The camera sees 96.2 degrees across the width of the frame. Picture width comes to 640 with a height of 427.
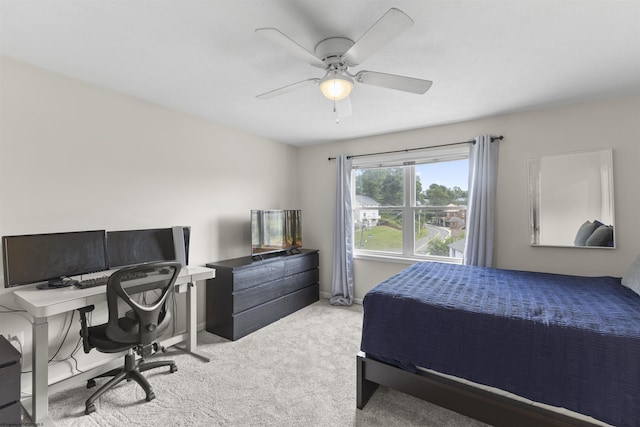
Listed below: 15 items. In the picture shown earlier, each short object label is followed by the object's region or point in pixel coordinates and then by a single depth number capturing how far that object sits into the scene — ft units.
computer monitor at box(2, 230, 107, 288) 6.48
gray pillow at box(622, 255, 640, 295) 6.97
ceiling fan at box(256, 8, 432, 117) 4.91
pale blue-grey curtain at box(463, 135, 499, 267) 10.70
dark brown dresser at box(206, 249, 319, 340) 10.14
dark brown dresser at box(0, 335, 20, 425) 5.14
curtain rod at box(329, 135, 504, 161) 10.72
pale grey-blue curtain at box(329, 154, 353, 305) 13.88
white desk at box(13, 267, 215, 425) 5.92
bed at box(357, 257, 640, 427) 4.61
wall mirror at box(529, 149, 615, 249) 9.12
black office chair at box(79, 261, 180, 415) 6.39
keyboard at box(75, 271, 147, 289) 6.47
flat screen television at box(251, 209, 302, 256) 11.81
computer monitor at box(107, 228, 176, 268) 8.29
